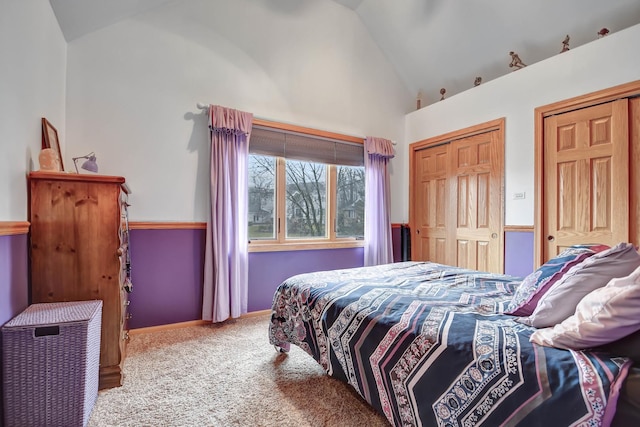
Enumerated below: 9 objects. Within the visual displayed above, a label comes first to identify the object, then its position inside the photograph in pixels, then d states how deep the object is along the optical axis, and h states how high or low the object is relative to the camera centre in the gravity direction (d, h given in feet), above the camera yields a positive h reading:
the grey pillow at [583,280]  3.58 -0.80
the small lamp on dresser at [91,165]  7.07 +1.14
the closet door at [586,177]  8.09 +1.07
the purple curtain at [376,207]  12.74 +0.29
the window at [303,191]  10.96 +0.90
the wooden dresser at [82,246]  5.73 -0.64
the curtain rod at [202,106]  9.50 +3.42
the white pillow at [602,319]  2.84 -1.03
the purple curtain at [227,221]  9.48 -0.24
